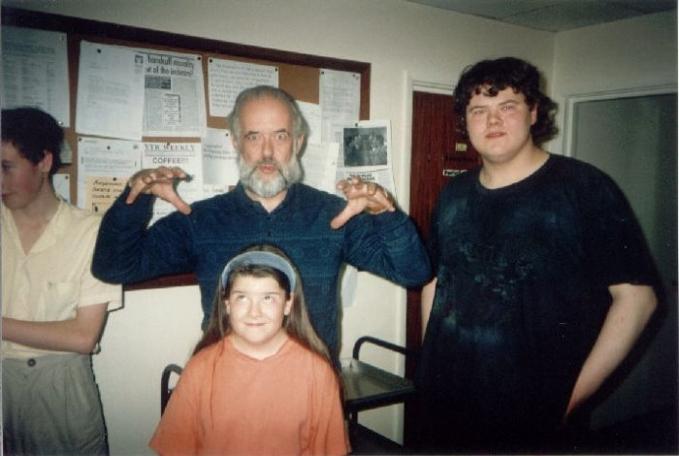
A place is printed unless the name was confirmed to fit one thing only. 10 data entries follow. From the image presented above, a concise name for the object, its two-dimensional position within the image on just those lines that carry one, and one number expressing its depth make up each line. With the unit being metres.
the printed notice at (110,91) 1.70
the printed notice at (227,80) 1.93
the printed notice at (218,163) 1.95
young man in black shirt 1.23
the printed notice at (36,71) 1.56
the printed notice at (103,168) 1.73
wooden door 2.54
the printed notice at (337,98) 2.21
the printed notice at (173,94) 1.81
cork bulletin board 1.63
